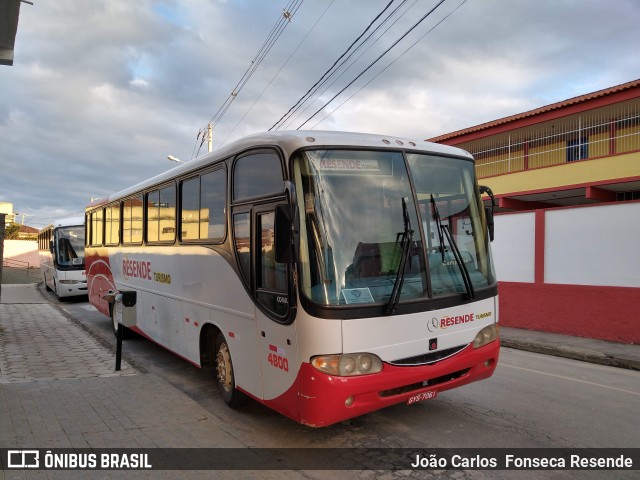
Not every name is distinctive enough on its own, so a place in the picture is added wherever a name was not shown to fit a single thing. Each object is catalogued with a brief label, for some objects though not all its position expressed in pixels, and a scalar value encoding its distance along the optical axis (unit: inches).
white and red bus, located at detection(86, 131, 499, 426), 151.6
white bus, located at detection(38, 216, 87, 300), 677.9
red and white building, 375.2
